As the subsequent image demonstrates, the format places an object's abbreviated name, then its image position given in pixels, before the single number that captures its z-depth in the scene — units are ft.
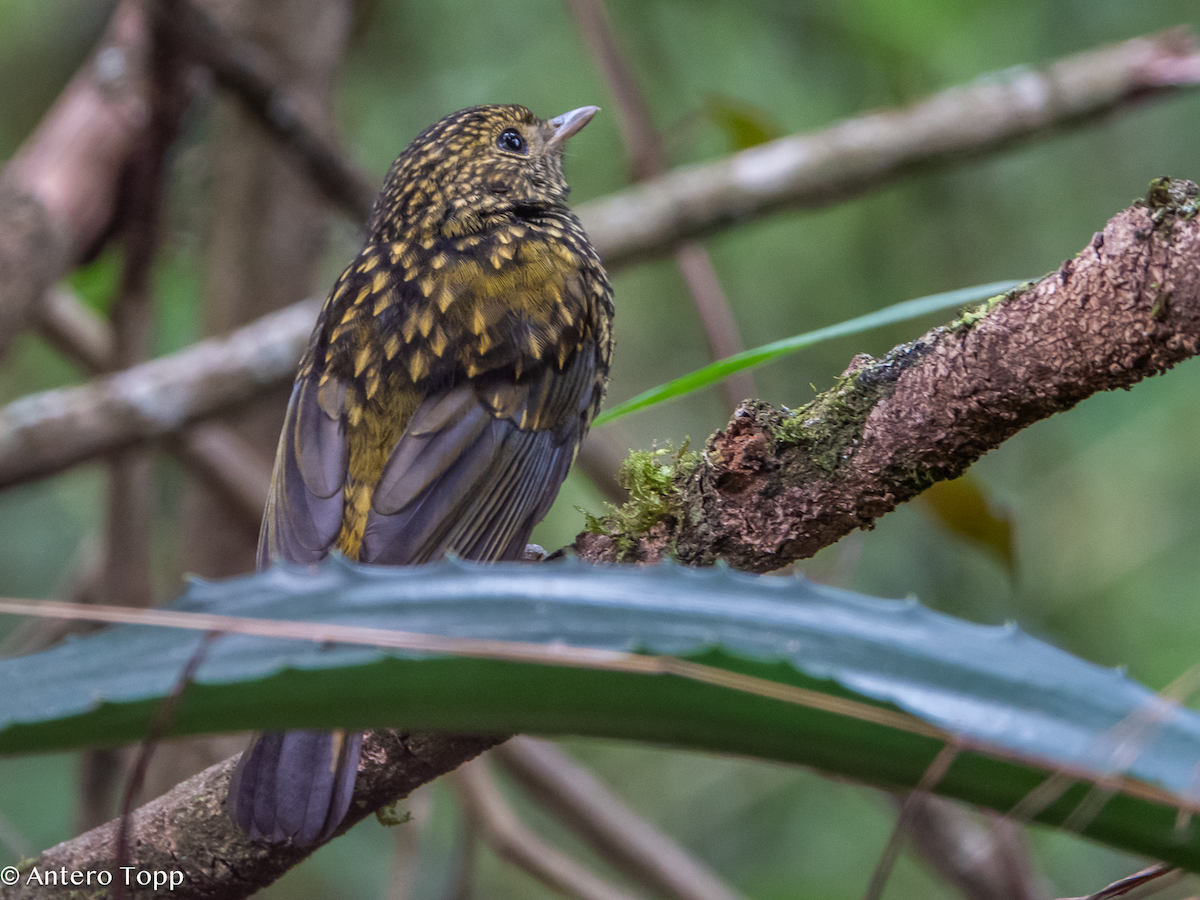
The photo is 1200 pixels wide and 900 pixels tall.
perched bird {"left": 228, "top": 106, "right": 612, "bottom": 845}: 13.94
